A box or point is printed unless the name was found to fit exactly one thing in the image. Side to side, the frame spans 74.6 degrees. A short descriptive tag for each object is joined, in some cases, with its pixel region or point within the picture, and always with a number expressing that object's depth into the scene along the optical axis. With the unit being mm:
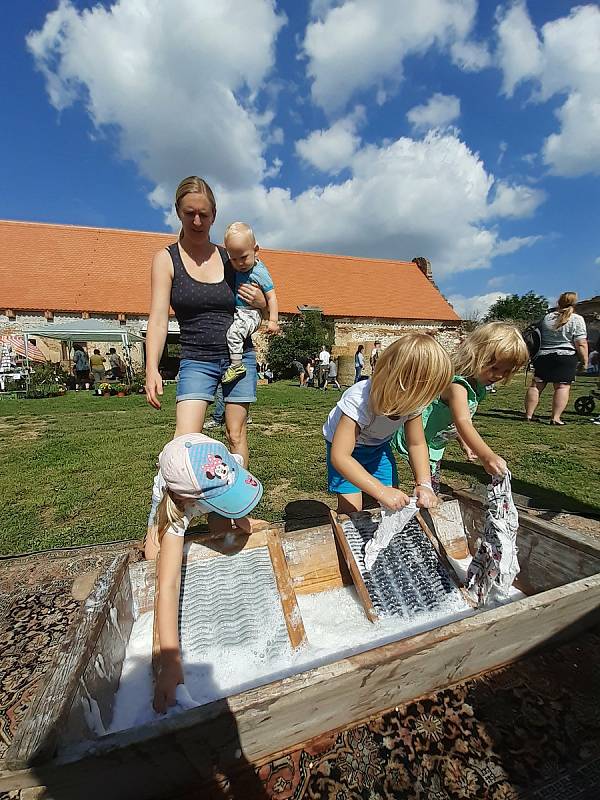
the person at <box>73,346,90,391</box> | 14219
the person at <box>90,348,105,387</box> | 14086
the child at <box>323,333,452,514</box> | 1811
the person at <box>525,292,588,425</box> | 5387
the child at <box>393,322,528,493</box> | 2127
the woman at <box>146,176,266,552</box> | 2100
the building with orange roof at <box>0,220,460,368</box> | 18578
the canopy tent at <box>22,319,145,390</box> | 13258
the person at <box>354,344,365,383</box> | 14047
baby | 2227
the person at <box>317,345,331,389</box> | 14430
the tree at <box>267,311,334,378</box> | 19047
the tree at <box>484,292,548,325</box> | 44012
